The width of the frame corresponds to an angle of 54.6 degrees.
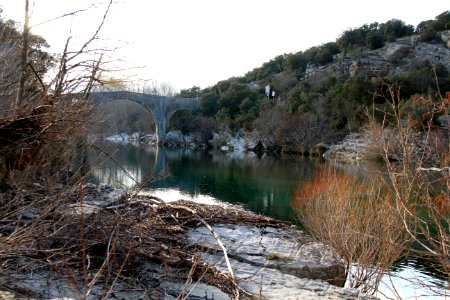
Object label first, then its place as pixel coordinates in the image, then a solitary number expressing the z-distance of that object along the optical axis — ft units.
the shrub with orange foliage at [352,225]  20.18
